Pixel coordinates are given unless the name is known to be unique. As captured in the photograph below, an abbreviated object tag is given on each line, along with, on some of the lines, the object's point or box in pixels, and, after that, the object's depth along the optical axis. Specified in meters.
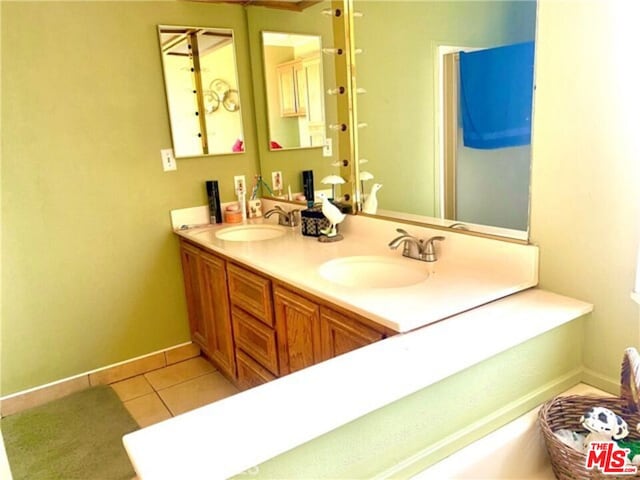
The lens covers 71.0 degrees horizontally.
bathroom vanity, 0.85
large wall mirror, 1.47
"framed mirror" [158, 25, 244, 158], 2.51
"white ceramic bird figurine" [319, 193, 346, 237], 2.09
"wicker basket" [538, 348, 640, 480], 1.05
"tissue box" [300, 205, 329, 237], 2.21
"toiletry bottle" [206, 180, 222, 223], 2.70
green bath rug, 1.90
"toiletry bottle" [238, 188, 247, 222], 2.81
